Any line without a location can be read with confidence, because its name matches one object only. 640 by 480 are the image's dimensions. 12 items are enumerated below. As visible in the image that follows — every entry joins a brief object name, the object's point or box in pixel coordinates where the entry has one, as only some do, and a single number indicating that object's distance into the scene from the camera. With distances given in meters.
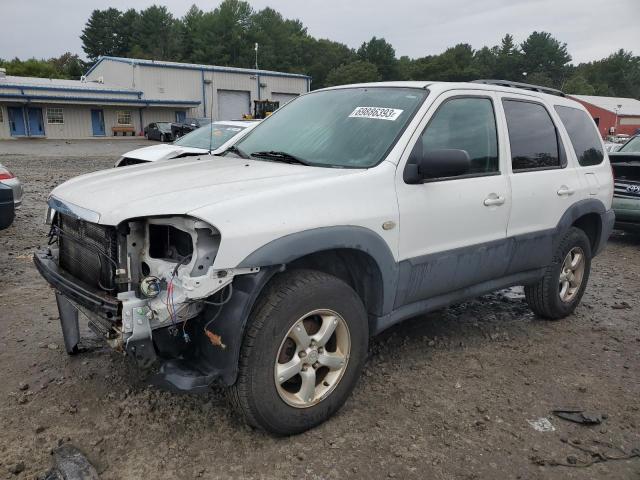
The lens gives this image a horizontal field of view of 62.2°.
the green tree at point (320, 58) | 84.62
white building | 37.38
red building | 62.59
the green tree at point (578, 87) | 94.28
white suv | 2.52
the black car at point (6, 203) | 5.71
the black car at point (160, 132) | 35.09
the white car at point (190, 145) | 8.66
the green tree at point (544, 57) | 106.06
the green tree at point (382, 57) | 87.94
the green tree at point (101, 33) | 82.94
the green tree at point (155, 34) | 81.00
